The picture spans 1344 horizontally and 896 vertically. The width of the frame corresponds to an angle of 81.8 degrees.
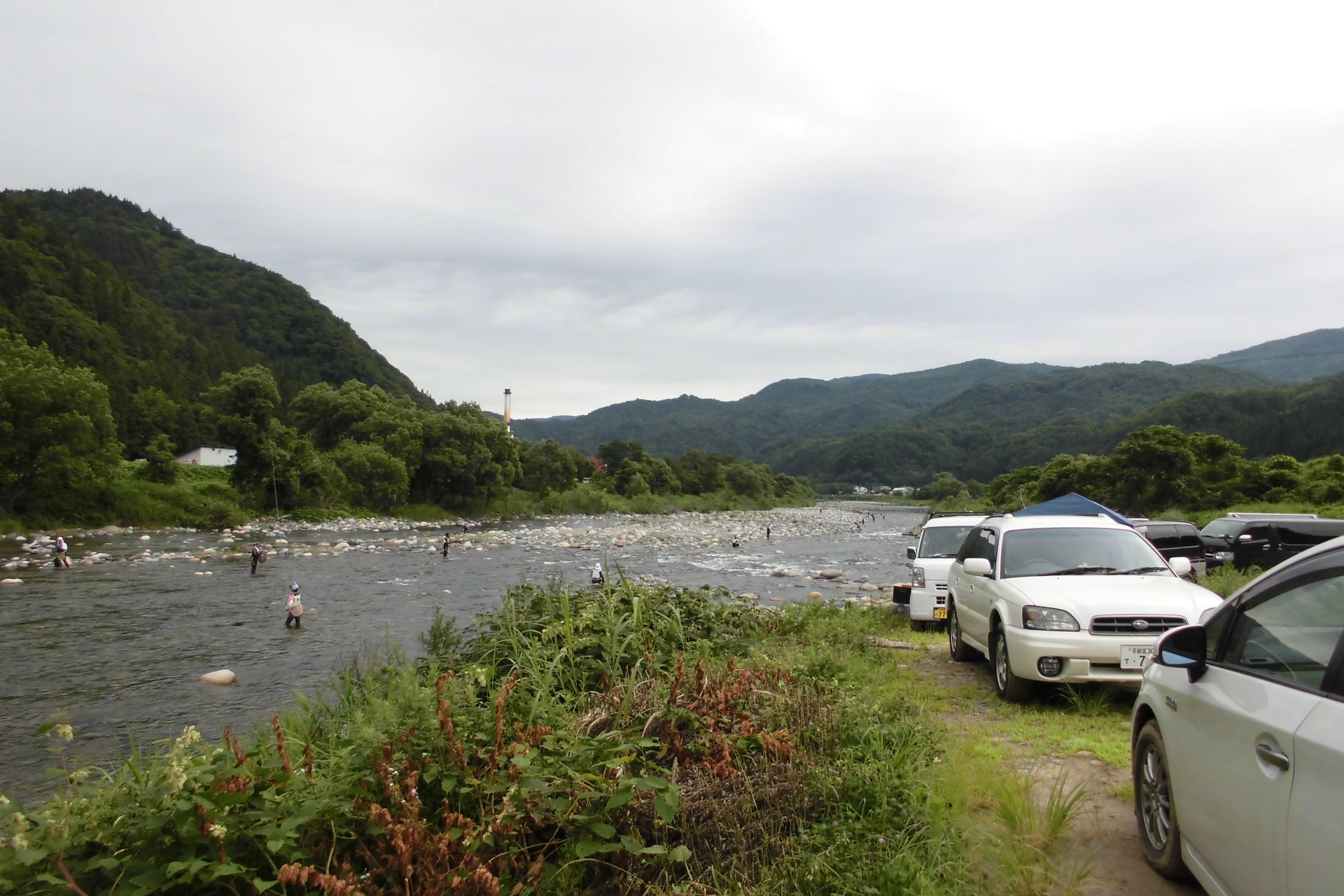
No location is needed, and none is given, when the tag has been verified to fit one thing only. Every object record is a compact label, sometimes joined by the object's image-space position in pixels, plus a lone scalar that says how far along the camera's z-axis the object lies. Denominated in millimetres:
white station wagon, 6438
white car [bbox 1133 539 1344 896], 2385
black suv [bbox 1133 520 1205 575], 16688
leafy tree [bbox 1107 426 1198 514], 43500
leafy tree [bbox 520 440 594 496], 84688
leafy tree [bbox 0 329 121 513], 35656
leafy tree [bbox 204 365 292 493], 49438
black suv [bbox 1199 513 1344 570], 16391
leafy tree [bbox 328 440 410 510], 58750
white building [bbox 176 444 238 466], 70812
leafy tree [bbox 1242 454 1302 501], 38531
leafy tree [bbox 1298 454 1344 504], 33875
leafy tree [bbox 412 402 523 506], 65875
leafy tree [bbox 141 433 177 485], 47219
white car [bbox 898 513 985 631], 12969
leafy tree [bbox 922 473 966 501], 130250
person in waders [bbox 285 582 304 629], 16922
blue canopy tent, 15445
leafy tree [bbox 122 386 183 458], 64062
